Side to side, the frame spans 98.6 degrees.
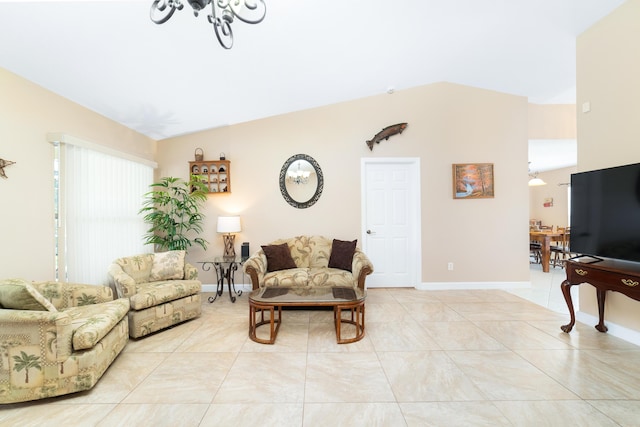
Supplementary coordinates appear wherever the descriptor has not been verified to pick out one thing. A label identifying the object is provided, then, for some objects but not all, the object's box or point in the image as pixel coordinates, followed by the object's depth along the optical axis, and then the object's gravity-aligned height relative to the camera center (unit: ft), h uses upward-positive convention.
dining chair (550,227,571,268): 18.49 -2.46
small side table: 12.67 -2.79
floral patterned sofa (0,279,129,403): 5.85 -2.96
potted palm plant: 12.85 +0.00
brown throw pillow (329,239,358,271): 12.59 -1.92
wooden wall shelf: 14.38 +2.08
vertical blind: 9.48 +0.08
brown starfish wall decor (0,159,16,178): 7.79 +1.42
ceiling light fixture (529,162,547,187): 23.04 +2.57
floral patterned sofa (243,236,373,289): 11.23 -2.27
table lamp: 13.37 -0.75
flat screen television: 7.54 -0.04
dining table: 17.98 -1.89
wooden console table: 7.20 -1.88
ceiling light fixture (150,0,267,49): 5.07 +4.07
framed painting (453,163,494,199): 14.29 +1.69
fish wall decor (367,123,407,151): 14.26 +4.20
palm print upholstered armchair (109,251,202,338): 9.00 -2.67
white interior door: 14.74 -0.55
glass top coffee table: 8.48 -2.73
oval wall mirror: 14.40 +1.84
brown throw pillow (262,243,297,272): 12.47 -2.03
